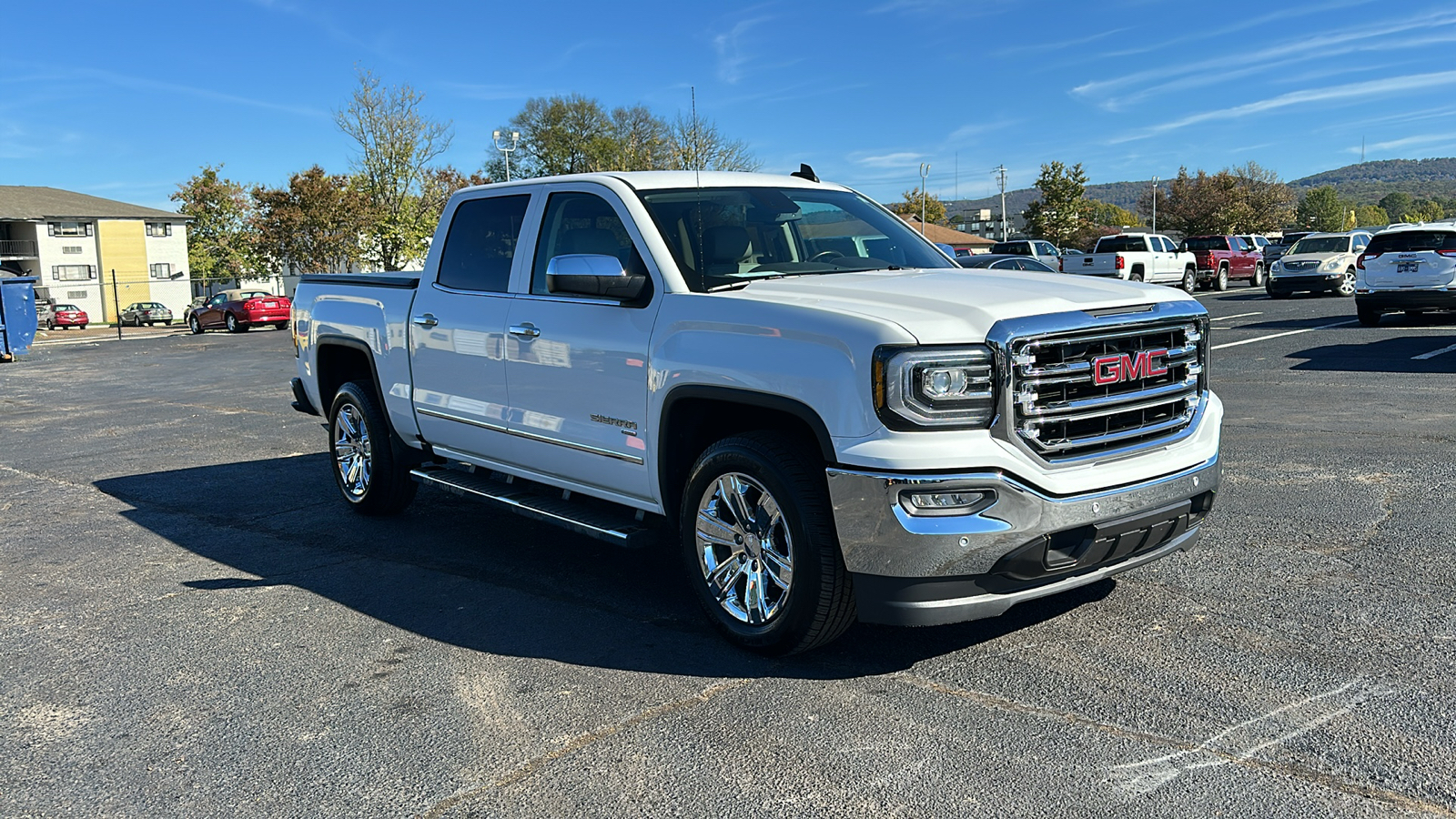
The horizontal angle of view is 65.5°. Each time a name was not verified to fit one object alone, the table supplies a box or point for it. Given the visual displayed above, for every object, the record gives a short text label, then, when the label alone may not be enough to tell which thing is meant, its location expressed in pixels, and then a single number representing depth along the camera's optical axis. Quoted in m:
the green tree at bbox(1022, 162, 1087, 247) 85.12
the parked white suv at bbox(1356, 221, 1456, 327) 18.02
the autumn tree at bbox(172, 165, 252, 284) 77.94
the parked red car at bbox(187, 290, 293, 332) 39.81
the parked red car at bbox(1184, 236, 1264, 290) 36.75
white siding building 70.38
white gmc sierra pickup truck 3.87
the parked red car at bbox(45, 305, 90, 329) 55.12
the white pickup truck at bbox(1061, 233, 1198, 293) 30.72
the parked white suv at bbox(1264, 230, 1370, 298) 28.80
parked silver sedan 57.81
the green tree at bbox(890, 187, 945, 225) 122.53
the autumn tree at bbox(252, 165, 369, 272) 55.28
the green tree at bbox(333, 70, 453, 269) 52.88
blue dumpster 26.75
